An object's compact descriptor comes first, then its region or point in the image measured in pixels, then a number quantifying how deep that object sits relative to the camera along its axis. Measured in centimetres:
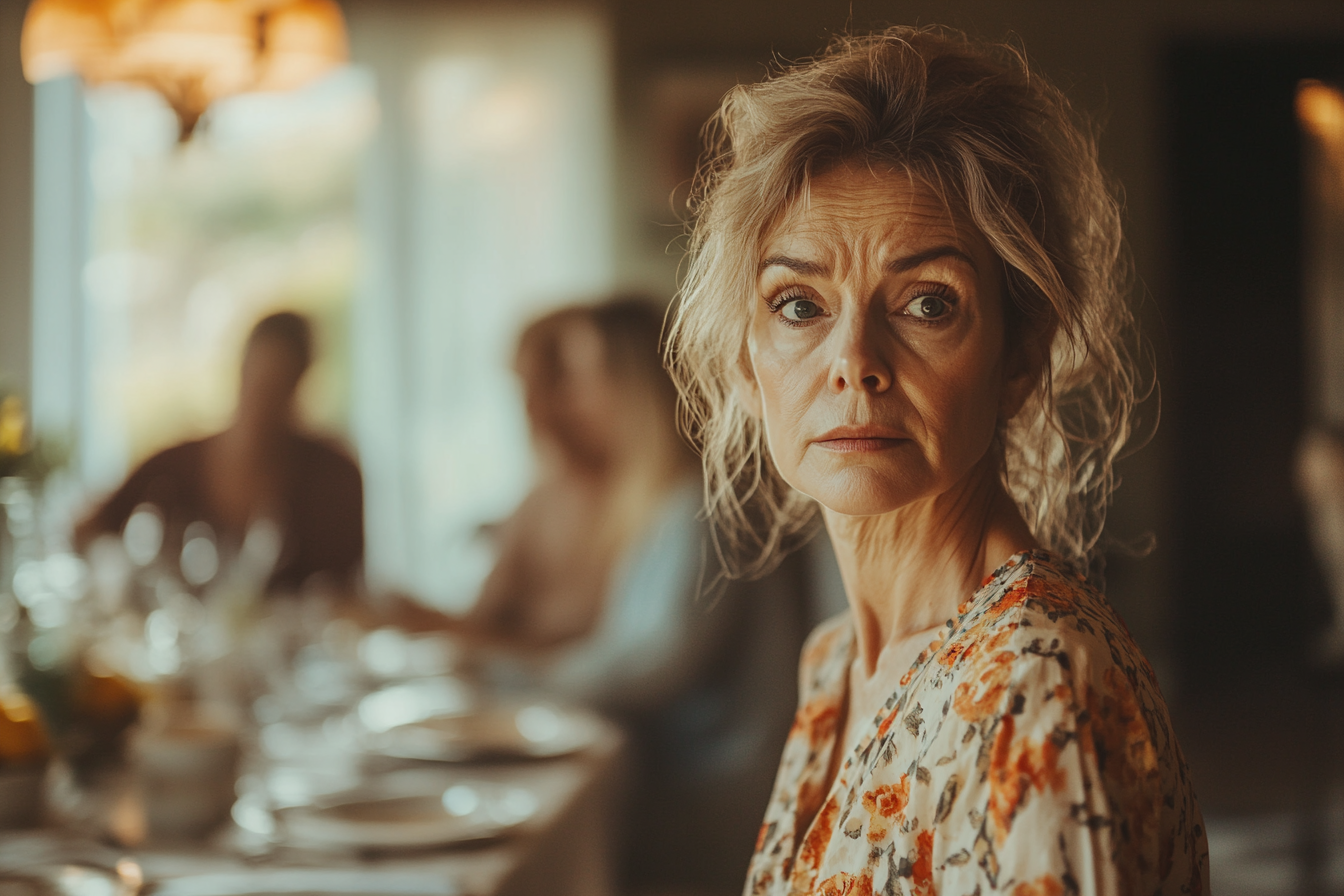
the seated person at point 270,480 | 364
